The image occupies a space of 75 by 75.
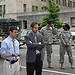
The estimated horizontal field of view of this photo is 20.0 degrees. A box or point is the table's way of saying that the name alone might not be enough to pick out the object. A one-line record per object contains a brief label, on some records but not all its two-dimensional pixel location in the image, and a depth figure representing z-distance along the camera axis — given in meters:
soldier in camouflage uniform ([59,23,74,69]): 8.83
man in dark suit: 5.52
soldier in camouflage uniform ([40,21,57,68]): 8.88
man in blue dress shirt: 4.68
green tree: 34.25
